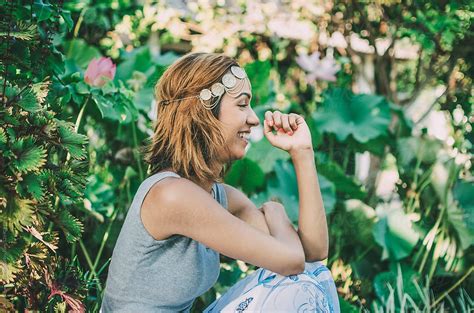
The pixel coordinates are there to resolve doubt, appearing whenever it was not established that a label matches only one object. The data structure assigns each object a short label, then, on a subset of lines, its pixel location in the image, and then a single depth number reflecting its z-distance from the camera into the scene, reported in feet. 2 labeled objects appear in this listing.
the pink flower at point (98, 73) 7.41
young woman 5.38
